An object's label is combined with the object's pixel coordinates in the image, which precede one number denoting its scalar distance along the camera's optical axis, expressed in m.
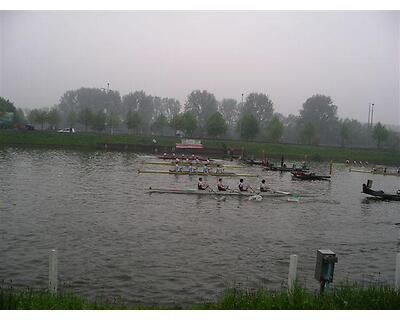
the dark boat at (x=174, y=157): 61.25
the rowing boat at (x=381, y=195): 33.41
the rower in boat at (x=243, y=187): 30.97
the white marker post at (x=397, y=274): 11.31
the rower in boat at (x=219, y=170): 45.09
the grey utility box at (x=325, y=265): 10.79
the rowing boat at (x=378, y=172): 59.94
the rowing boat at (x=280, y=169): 53.77
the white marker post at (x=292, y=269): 10.87
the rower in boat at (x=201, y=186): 30.59
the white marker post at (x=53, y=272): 10.80
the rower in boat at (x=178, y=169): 43.23
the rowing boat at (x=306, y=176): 45.06
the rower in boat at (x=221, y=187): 30.92
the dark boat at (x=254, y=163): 61.56
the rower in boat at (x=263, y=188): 31.73
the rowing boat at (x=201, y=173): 43.18
